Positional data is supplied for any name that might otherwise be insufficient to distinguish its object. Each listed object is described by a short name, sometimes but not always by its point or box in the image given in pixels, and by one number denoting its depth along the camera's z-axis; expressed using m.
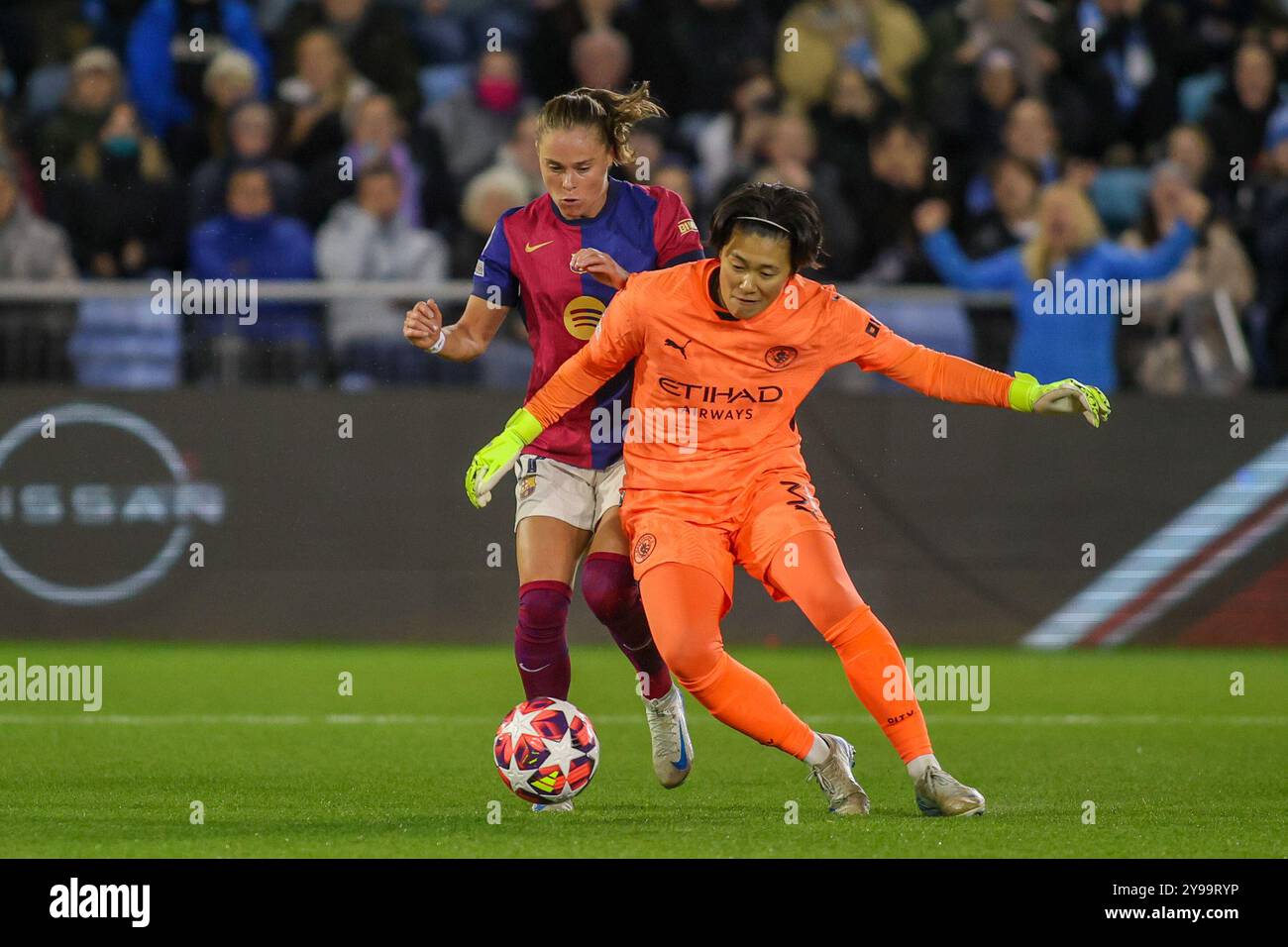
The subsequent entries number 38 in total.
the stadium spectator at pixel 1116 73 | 14.30
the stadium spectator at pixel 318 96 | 13.23
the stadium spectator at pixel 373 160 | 12.88
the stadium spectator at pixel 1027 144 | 13.44
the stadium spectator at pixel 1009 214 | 12.80
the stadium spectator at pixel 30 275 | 11.75
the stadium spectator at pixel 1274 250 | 12.71
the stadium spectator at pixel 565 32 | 13.98
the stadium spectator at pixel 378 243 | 12.56
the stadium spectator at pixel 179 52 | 13.67
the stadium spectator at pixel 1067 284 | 11.87
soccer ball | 6.36
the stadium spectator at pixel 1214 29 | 14.78
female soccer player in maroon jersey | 6.76
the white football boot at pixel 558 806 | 6.49
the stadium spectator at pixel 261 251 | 11.95
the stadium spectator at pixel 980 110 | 13.98
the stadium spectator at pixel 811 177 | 12.95
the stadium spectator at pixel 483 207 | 12.52
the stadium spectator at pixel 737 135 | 13.42
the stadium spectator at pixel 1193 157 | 13.38
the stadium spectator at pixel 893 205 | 13.03
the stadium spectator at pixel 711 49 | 14.19
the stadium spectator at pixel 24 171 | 12.73
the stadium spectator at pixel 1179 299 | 12.23
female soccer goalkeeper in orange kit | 6.23
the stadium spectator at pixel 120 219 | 12.69
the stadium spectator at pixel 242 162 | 12.63
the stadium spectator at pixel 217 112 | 13.33
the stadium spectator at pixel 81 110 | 13.03
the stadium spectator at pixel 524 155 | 12.70
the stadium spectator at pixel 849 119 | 13.54
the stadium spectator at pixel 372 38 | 14.03
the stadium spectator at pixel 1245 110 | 14.01
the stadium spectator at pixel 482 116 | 13.39
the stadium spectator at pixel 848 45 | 14.07
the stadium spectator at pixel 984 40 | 14.35
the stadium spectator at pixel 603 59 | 13.57
